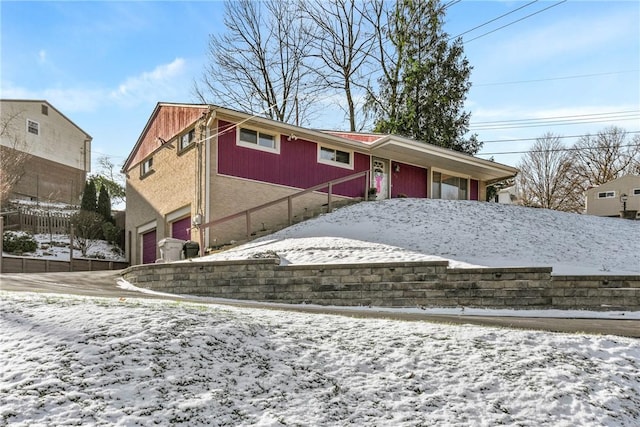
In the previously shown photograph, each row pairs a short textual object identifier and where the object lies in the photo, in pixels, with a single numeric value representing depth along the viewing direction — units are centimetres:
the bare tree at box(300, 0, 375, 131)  2986
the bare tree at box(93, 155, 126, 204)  3597
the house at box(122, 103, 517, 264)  1500
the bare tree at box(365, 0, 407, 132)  2852
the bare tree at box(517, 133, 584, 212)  4181
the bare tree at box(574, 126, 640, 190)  4172
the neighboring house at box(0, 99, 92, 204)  2870
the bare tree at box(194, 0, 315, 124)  2991
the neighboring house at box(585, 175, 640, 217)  3372
